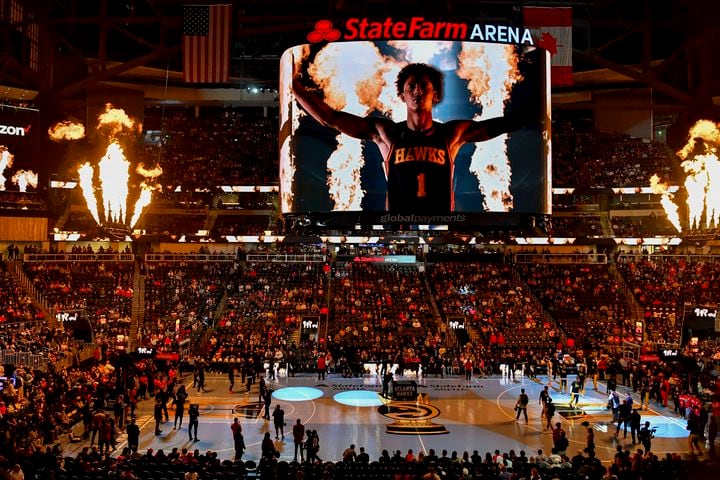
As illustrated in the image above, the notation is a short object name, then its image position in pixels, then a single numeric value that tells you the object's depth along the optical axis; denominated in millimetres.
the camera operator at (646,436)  18080
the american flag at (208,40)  27391
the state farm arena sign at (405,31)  24375
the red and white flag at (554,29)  27969
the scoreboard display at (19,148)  33031
